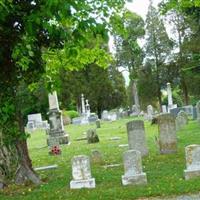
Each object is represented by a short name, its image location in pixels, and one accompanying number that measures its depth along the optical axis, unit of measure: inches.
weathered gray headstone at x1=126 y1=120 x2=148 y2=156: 624.7
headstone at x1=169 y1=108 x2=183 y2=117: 1556.1
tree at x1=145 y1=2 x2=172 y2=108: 2531.0
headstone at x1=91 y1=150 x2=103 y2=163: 589.9
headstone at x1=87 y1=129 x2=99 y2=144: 930.4
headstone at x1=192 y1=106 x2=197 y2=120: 1321.4
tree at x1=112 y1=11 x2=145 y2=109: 2527.1
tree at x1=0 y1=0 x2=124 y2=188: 406.3
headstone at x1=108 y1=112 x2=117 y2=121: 2197.1
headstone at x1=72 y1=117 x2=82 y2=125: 2081.1
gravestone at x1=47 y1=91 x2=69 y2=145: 1036.4
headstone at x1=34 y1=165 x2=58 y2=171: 591.1
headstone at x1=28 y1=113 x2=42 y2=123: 2228.1
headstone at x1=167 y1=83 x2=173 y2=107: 1828.2
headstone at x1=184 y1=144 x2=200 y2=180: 427.8
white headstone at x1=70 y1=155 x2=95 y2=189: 439.2
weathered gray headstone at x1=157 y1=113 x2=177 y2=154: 619.8
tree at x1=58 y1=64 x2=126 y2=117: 2704.2
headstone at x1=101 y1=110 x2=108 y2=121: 2191.2
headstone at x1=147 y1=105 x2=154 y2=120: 1679.4
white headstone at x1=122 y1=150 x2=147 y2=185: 430.9
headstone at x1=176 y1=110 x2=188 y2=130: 1021.0
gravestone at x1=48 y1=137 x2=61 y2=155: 777.6
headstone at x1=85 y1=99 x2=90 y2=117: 2319.0
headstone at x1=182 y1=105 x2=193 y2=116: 1621.6
